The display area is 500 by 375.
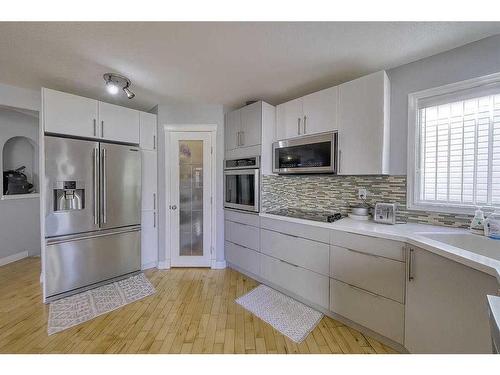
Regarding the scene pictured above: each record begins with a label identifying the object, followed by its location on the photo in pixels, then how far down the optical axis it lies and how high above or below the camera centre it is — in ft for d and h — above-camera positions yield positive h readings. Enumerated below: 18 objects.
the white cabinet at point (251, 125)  8.58 +2.38
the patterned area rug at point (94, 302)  6.13 -3.95
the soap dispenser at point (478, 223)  5.09 -0.95
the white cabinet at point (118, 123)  8.08 +2.34
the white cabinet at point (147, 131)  9.29 +2.26
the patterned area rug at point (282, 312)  5.88 -4.00
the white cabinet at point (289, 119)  8.03 +2.48
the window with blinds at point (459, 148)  5.26 +0.94
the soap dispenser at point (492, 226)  4.74 -0.96
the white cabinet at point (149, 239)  9.55 -2.58
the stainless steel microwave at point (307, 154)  7.07 +1.03
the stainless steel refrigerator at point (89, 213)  7.03 -1.14
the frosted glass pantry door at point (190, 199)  9.96 -0.78
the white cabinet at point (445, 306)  3.41 -2.26
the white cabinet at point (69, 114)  6.88 +2.29
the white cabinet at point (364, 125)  6.20 +1.76
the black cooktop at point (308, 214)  6.88 -1.14
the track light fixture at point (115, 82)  6.79 +3.33
